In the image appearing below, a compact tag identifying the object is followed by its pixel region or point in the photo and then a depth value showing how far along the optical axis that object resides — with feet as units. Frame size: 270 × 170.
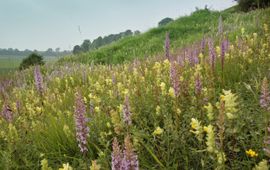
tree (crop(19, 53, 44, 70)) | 70.02
